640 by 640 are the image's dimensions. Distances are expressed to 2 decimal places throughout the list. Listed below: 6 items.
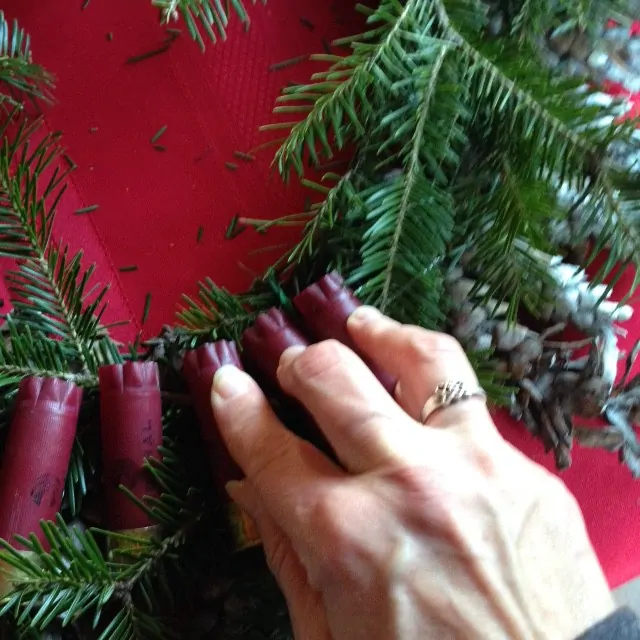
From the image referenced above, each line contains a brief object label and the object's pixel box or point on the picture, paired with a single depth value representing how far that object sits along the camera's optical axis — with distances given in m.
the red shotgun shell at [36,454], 0.54
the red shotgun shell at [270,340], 0.59
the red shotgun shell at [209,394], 0.57
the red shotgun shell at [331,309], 0.58
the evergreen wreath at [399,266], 0.56
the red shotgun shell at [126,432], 0.57
